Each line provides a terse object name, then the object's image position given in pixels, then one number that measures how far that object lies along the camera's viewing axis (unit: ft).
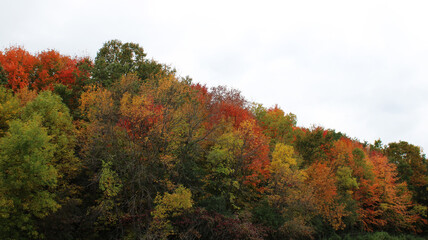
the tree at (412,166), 195.42
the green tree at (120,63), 121.08
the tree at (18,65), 123.95
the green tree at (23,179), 73.67
